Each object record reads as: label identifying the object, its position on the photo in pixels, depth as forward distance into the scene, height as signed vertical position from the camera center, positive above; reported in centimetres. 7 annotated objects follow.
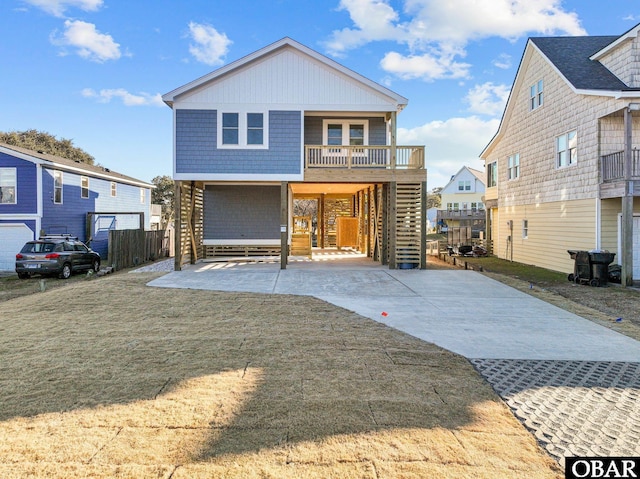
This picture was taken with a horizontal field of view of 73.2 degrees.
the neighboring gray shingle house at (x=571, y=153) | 1331 +308
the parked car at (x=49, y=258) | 1523 -88
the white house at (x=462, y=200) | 5122 +448
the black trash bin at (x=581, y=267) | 1316 -99
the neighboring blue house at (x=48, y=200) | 1841 +155
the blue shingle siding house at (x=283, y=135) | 1527 +356
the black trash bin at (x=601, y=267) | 1288 -94
